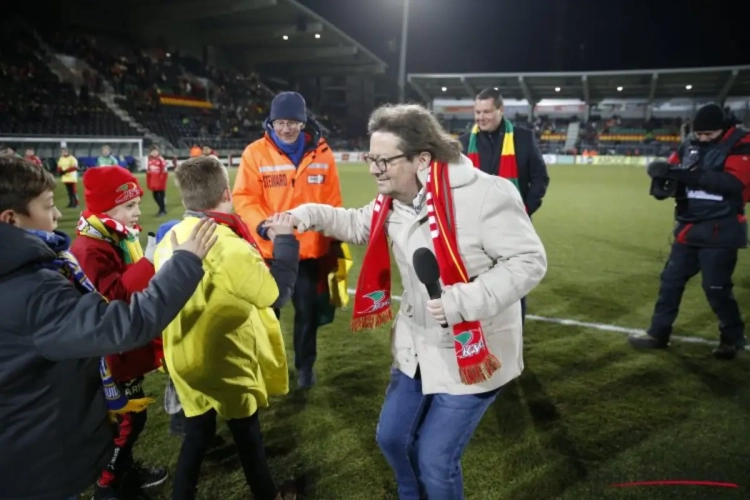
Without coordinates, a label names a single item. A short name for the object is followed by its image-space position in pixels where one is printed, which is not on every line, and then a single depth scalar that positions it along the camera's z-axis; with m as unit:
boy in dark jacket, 1.70
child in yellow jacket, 2.36
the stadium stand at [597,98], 43.59
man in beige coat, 2.15
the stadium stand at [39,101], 23.69
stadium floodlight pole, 23.33
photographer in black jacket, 4.53
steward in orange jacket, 3.97
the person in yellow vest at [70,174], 15.15
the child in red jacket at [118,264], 2.75
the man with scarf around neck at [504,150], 4.75
